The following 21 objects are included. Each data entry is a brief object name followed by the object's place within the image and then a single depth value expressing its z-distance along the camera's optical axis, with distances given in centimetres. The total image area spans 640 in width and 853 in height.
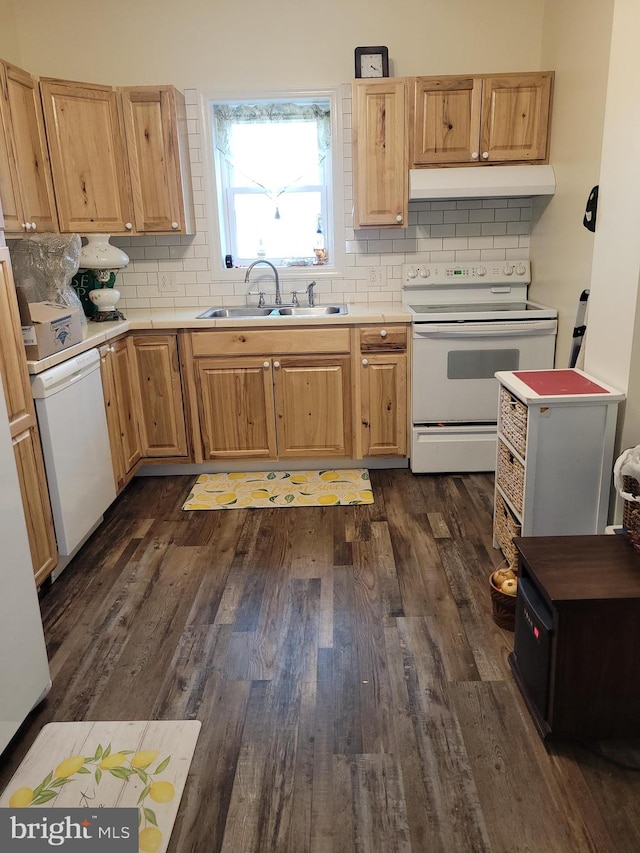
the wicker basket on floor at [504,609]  228
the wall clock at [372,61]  361
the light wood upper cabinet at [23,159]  303
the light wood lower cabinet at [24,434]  230
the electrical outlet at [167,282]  411
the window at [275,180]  394
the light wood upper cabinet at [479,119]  349
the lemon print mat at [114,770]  164
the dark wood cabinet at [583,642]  169
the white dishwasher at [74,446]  261
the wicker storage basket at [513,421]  244
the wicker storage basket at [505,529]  257
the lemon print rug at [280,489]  349
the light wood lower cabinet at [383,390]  360
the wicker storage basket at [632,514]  191
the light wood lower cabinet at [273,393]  361
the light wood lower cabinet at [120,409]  330
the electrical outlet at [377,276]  409
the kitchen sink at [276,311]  396
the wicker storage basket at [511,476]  251
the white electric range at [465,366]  349
